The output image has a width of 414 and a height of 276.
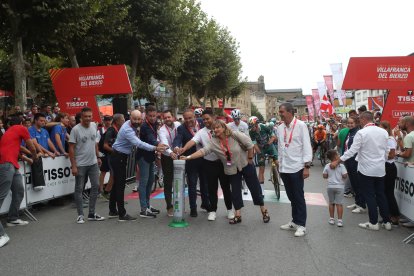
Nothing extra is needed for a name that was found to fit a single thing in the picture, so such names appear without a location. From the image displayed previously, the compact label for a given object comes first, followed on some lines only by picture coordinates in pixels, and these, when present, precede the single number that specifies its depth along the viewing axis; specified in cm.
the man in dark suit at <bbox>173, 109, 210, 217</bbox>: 768
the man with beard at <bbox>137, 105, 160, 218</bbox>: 753
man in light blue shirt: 737
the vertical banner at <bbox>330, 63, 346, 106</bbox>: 2078
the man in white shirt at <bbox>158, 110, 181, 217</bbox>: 762
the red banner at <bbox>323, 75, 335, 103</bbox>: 2537
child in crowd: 698
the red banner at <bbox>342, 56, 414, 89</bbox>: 1106
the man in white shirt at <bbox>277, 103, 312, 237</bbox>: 643
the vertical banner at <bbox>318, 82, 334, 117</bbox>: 2580
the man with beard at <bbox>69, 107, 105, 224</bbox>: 725
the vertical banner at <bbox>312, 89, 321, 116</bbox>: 3009
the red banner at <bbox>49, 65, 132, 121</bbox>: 1231
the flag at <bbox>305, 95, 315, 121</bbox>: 3612
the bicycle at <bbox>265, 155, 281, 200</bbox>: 950
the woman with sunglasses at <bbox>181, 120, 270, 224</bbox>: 697
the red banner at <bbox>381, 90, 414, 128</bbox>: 1102
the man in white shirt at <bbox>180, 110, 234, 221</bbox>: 732
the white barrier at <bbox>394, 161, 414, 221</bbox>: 647
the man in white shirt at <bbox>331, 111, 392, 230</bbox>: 665
